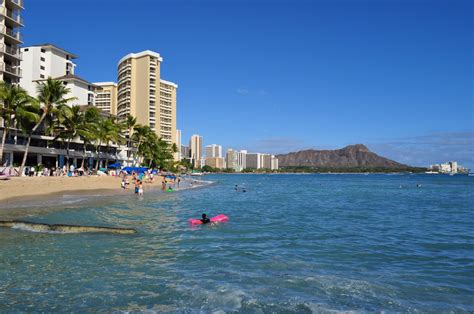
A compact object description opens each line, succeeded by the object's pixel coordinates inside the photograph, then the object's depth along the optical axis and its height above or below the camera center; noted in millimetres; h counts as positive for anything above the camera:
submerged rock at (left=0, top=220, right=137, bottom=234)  14648 -2452
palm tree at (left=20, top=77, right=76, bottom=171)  43906 +9182
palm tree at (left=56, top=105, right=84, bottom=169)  47969 +6735
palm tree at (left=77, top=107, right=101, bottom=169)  50312 +6499
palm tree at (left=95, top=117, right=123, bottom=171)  56819 +6377
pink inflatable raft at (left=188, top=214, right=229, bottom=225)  18000 -2529
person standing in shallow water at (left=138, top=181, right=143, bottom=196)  36056 -2020
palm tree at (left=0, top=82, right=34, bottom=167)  38219 +7279
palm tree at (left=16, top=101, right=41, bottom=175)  38938 +5766
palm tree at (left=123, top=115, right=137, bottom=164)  77500 +9374
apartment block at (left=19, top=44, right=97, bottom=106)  68562 +19206
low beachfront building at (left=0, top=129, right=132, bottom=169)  45625 +2492
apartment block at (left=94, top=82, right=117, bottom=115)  144250 +28814
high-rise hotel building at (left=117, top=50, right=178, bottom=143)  125750 +28472
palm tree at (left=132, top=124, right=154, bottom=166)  79438 +7724
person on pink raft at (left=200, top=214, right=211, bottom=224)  17844 -2447
